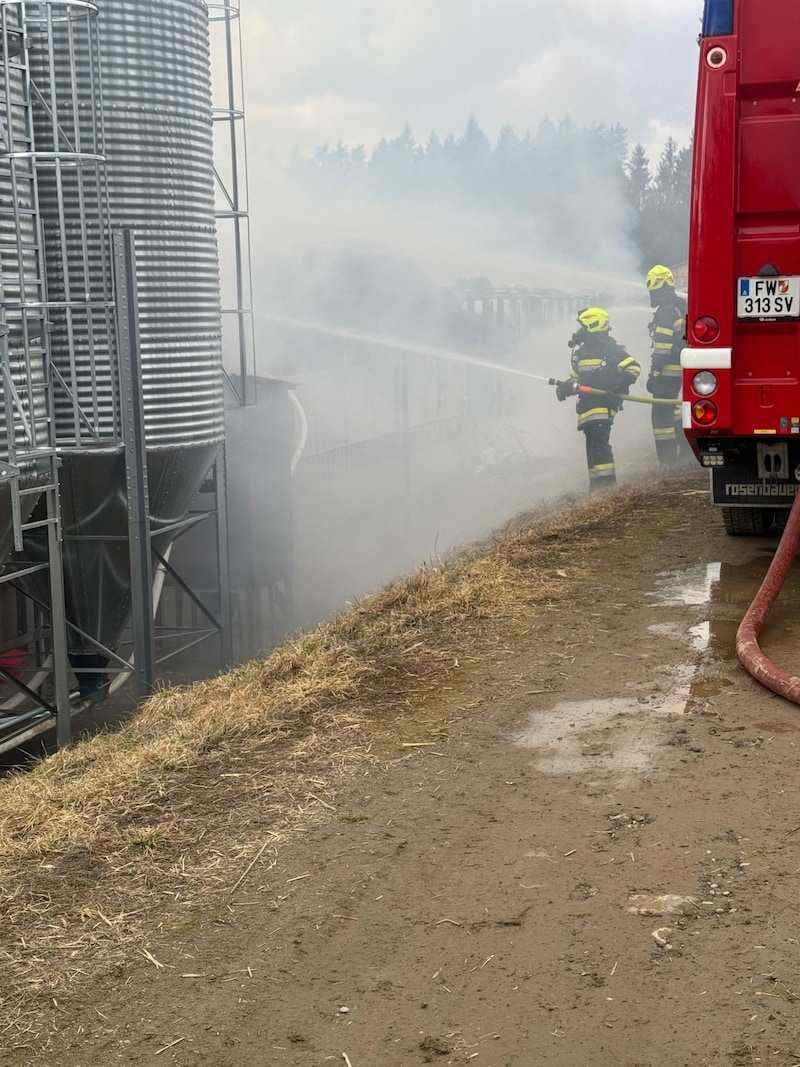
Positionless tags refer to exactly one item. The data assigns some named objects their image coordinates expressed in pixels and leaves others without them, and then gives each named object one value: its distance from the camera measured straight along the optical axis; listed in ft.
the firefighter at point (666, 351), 36.86
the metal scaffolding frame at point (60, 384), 24.16
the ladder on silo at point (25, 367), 23.58
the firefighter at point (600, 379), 35.35
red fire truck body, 18.66
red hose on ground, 14.12
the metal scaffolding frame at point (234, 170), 33.04
